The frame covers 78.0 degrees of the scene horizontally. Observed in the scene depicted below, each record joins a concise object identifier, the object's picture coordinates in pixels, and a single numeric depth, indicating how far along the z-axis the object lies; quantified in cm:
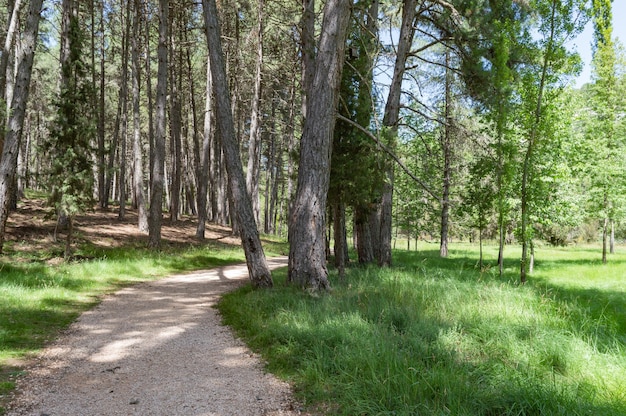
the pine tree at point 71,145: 1032
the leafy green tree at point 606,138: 1677
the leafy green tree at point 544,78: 1062
